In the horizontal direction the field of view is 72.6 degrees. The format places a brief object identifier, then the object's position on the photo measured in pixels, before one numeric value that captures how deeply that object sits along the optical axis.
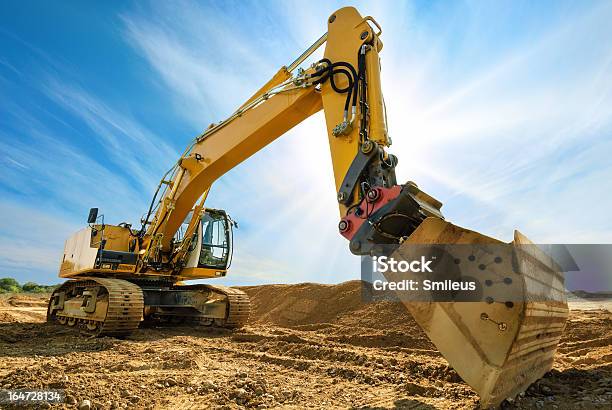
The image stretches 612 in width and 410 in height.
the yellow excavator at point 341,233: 2.87
